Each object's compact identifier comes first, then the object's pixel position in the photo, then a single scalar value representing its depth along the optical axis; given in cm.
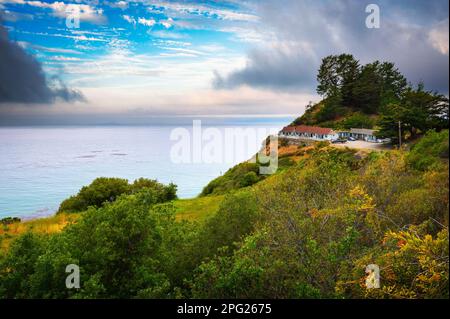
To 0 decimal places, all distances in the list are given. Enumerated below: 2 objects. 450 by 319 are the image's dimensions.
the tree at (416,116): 3606
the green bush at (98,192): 3538
